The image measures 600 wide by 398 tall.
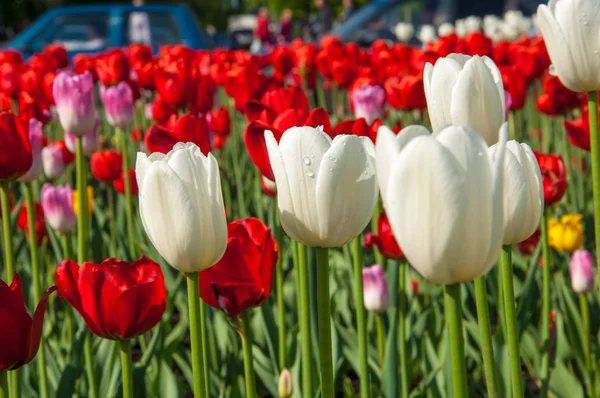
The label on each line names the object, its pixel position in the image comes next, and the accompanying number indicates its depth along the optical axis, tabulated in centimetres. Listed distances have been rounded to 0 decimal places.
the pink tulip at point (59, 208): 262
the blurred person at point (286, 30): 1141
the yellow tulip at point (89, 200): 325
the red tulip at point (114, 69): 384
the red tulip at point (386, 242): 214
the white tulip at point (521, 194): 112
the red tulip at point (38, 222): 299
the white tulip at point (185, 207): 113
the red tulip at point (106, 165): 326
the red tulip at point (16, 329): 124
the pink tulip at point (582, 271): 229
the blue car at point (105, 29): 1038
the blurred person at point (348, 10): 1384
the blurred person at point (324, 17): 1438
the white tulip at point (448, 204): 84
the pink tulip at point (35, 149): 222
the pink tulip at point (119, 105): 308
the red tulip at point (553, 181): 201
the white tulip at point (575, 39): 156
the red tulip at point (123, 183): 328
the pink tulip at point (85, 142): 320
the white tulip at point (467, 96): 129
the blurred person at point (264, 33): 935
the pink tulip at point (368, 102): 309
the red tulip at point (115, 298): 131
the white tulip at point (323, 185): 106
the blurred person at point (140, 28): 990
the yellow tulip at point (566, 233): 267
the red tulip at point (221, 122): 349
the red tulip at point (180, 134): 175
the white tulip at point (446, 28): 872
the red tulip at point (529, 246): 272
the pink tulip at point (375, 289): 213
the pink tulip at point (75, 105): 234
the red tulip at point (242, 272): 136
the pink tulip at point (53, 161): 324
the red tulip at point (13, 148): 177
